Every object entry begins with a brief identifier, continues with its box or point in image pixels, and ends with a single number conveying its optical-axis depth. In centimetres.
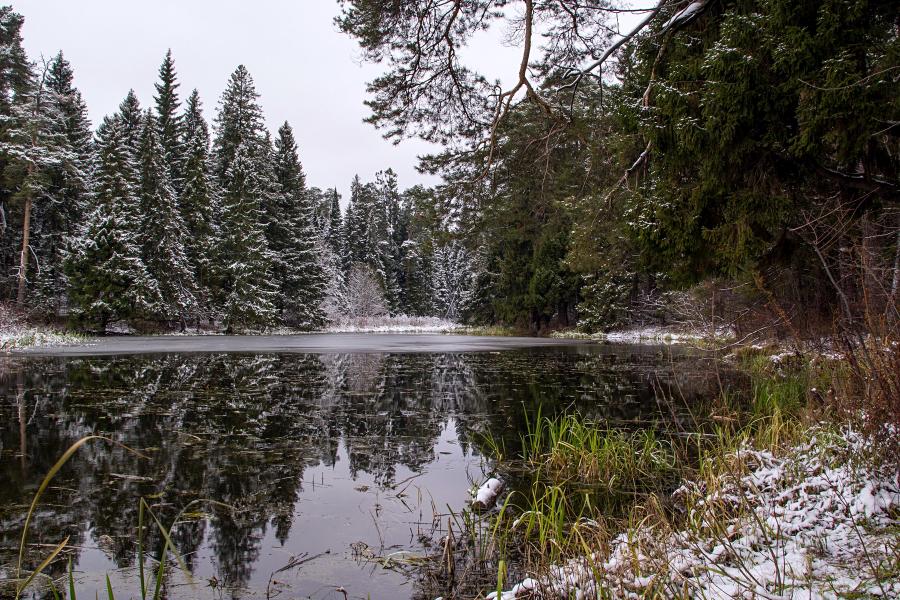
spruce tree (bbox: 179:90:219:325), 3058
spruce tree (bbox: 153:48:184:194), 3097
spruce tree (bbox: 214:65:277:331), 3014
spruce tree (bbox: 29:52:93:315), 2666
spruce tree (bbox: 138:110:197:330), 2745
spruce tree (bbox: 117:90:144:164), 3127
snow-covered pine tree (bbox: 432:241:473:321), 5469
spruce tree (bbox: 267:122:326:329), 3541
